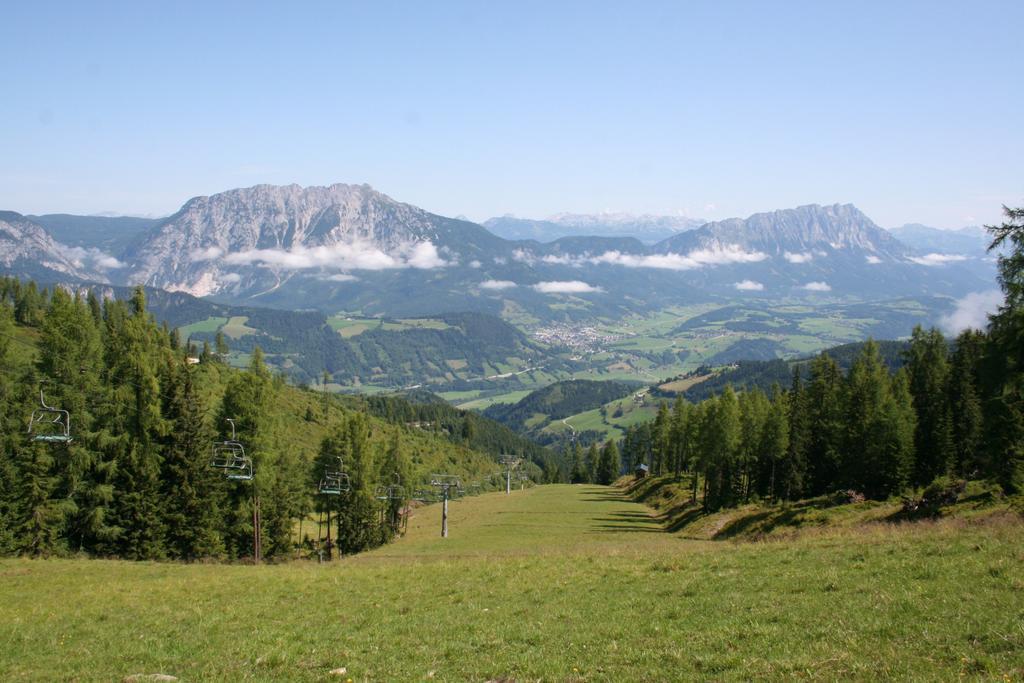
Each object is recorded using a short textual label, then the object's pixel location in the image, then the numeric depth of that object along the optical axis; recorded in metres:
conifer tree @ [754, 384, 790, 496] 67.44
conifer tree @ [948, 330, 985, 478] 56.00
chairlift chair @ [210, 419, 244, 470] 45.37
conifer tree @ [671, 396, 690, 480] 97.34
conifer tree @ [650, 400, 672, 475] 116.00
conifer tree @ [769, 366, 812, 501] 67.25
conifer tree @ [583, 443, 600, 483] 167.62
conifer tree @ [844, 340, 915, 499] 54.66
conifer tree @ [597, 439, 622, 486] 156.38
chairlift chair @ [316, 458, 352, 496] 55.35
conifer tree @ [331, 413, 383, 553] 64.56
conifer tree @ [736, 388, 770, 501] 72.00
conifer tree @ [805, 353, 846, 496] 65.60
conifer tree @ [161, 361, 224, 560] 46.09
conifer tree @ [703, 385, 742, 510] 70.12
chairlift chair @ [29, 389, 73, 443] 41.62
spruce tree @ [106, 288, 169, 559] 44.84
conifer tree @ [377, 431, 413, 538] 75.69
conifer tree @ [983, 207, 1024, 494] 28.53
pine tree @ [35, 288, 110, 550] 43.78
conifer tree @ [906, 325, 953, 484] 56.44
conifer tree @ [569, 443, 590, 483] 170.50
